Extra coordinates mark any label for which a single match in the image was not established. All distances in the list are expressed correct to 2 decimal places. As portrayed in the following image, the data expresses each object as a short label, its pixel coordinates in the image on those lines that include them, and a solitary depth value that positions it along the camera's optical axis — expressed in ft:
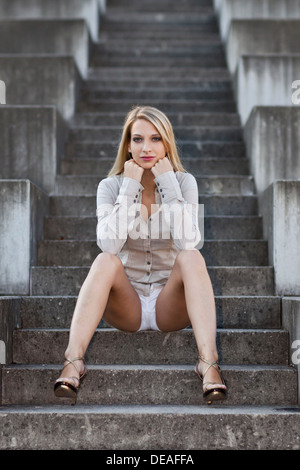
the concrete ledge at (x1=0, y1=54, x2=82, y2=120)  18.03
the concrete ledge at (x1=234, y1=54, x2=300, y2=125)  18.30
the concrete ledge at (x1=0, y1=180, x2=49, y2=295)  12.33
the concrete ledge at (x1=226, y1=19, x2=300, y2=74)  20.90
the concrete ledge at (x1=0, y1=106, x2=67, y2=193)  15.23
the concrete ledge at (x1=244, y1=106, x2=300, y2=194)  15.20
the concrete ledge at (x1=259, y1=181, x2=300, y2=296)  12.12
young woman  9.13
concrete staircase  8.64
